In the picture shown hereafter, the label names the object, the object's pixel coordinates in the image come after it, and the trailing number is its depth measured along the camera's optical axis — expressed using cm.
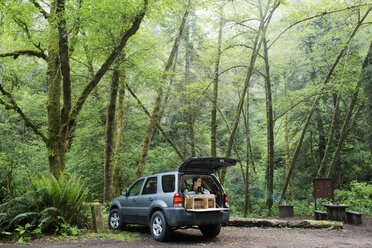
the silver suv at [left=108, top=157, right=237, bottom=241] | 612
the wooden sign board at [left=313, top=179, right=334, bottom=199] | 1152
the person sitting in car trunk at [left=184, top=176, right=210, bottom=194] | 692
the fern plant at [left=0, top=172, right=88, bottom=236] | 639
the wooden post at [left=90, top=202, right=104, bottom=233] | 711
